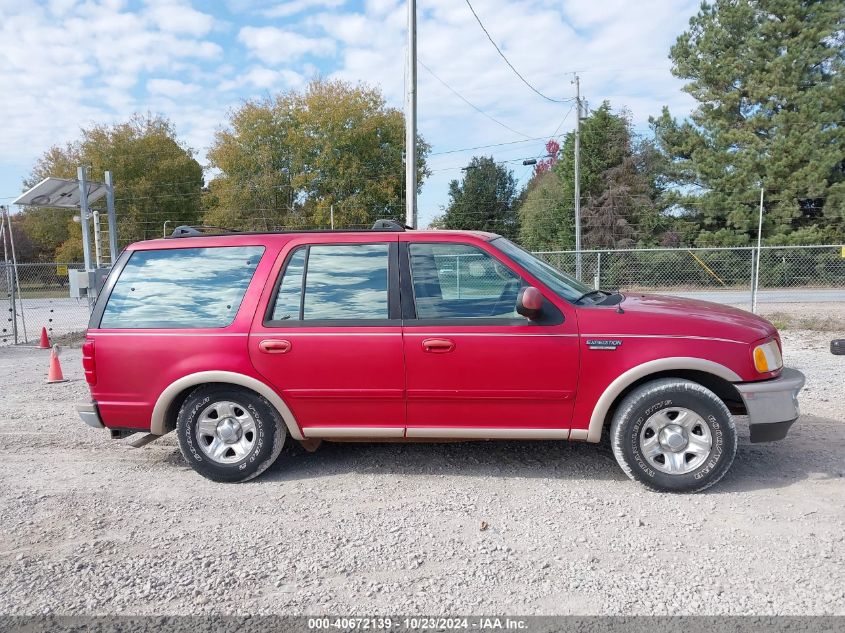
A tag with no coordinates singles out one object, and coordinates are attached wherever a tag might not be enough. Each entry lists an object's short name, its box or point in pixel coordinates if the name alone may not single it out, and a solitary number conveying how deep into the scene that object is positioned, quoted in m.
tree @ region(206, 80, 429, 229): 46.16
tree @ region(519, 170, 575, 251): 41.28
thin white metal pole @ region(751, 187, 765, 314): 12.74
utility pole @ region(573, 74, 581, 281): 32.25
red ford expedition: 4.18
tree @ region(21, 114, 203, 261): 50.09
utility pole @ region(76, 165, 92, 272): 12.45
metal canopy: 12.16
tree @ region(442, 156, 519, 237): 52.34
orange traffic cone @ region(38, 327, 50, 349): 12.55
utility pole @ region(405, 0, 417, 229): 11.82
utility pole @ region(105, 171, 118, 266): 12.20
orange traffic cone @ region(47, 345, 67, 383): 8.88
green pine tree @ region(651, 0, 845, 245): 32.06
